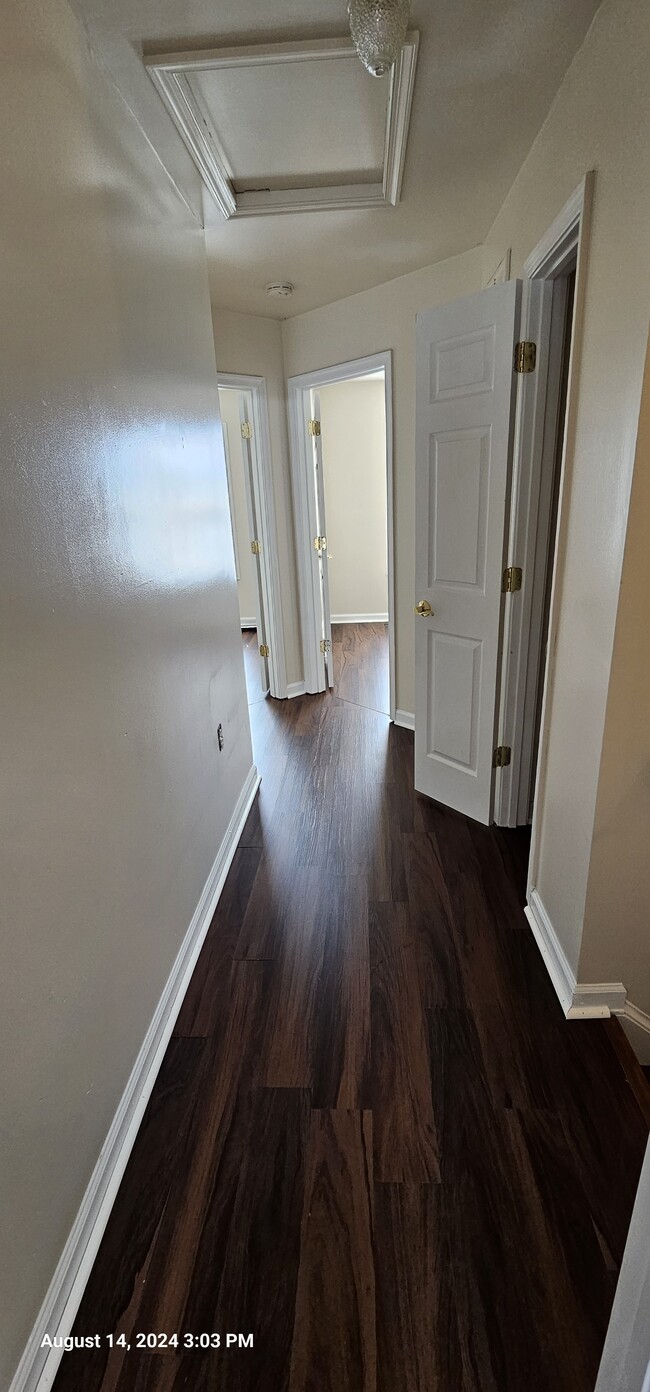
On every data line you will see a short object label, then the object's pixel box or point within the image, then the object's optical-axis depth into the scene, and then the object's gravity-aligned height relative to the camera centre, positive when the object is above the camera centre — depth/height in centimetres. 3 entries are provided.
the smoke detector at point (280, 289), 297 +102
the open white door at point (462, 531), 208 -14
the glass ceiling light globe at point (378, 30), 116 +87
